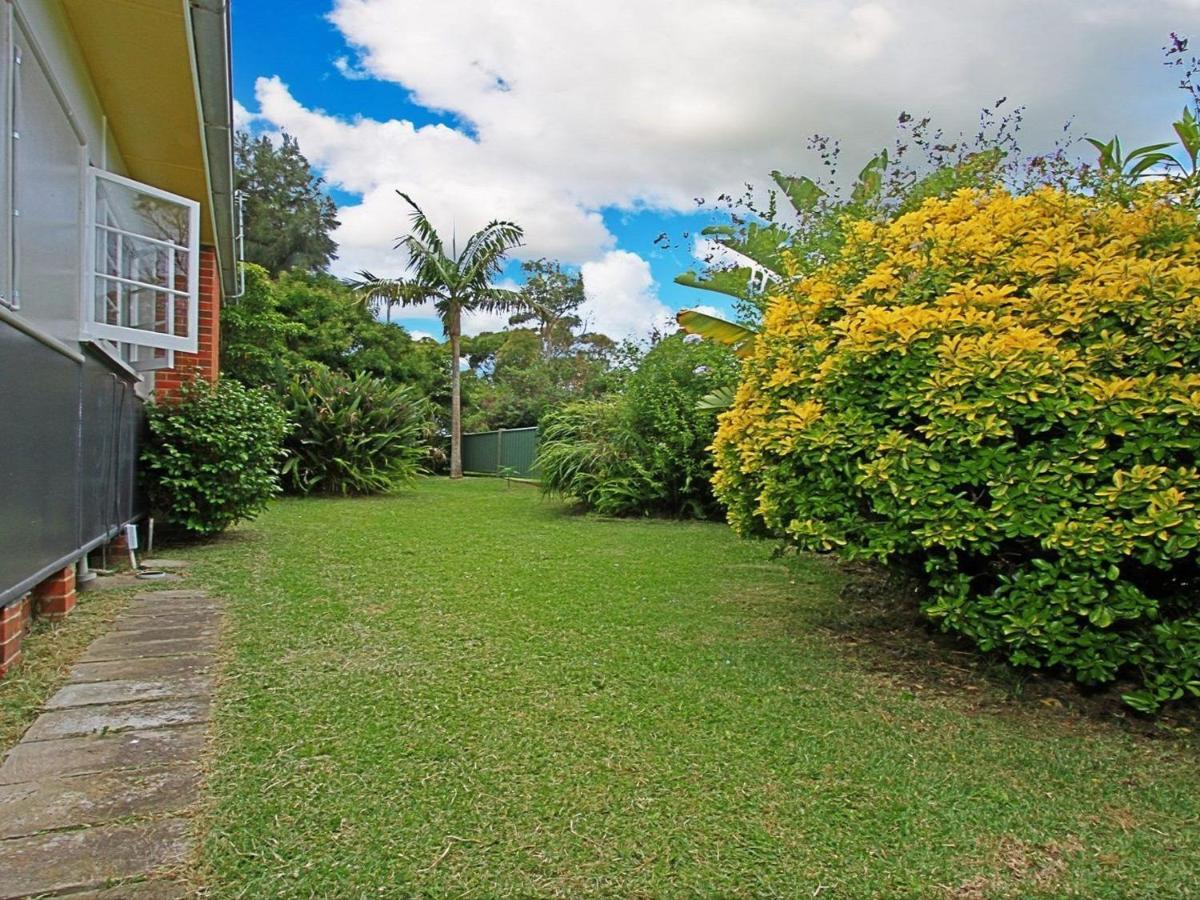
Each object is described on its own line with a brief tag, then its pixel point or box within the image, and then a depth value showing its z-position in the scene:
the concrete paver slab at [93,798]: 1.99
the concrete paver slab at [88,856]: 1.73
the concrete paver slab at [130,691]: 2.88
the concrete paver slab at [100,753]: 2.28
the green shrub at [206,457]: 6.41
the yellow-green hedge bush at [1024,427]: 2.73
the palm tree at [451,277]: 18.36
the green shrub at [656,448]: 10.20
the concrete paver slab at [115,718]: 2.59
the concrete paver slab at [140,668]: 3.17
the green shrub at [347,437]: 12.41
